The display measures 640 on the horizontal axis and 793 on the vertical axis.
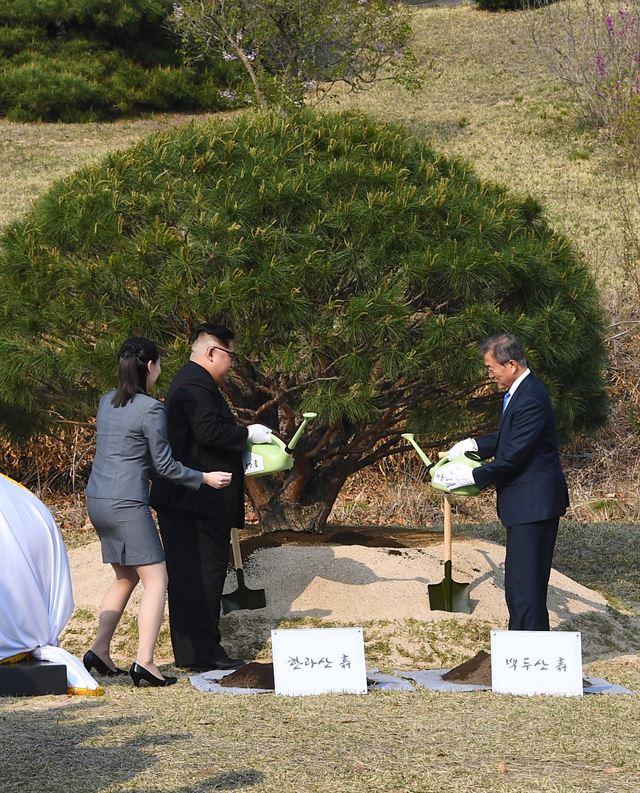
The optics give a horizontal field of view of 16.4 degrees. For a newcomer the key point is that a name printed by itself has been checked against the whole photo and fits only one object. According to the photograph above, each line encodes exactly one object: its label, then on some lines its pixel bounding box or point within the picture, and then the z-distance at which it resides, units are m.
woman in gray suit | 9.80
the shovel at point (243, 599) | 12.17
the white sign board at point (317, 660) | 9.39
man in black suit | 10.61
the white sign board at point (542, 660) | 9.53
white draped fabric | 9.16
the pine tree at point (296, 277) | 11.99
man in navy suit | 10.23
